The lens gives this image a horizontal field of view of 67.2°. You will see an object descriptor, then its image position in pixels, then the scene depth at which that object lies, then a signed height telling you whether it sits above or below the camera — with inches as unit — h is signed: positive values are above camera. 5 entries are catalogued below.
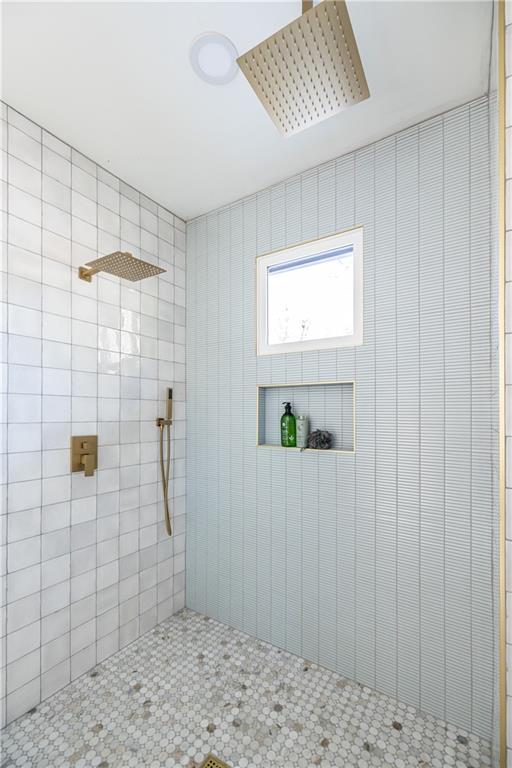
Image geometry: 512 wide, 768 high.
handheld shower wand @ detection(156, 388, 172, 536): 87.3 -16.9
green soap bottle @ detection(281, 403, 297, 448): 79.5 -8.6
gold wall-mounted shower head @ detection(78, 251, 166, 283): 63.1 +20.9
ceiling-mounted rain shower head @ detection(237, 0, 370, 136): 36.5 +34.5
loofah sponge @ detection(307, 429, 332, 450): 75.2 -9.9
